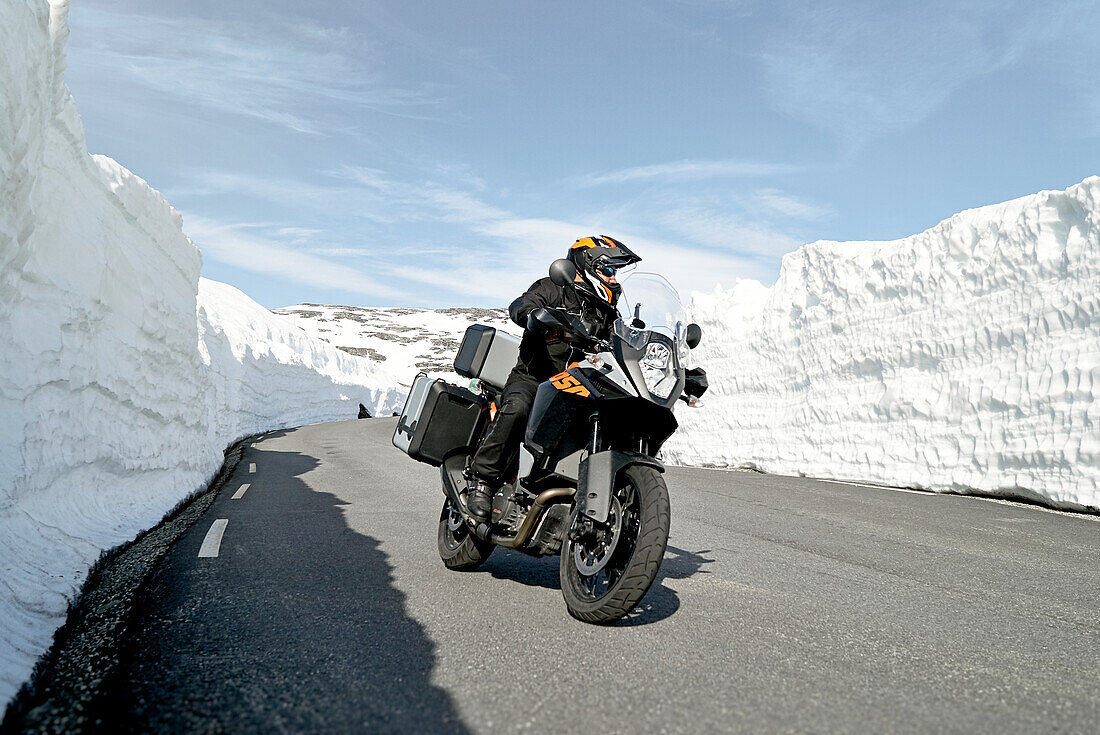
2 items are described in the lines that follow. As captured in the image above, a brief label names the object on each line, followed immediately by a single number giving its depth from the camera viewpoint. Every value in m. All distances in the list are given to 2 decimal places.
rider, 3.94
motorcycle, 3.37
